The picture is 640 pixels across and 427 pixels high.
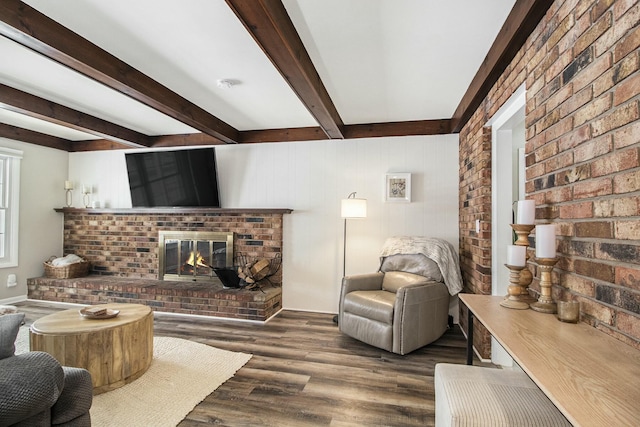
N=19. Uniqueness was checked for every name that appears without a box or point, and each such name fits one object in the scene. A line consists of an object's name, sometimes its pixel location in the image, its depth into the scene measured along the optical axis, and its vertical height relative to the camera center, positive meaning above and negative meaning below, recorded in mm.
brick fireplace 3927 -559
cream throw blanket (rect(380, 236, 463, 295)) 3312 -342
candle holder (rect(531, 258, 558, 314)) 1438 -316
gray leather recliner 2857 -844
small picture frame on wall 3932 +386
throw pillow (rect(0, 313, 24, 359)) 1216 -435
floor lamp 3656 +124
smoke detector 2748 +1154
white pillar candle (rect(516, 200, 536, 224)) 1599 +42
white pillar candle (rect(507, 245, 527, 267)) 1638 -183
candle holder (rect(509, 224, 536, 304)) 1610 -267
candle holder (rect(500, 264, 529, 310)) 1591 -360
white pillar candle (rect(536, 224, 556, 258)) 1410 -89
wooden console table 747 -426
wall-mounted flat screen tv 4434 +567
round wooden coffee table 2166 -858
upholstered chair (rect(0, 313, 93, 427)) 1059 -601
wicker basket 4562 -735
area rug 1951 -1176
